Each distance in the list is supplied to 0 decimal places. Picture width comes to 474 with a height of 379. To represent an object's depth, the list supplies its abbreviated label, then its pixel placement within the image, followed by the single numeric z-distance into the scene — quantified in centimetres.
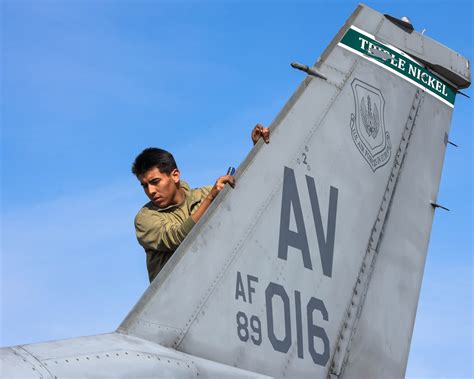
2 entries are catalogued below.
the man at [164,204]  1262
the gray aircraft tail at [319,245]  1136
